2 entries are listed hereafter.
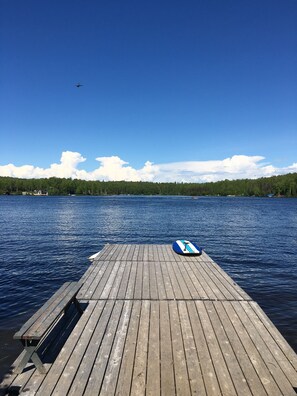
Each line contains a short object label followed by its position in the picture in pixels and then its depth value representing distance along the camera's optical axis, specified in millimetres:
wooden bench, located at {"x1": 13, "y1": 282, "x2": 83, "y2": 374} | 5090
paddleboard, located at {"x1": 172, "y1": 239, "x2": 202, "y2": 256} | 13961
